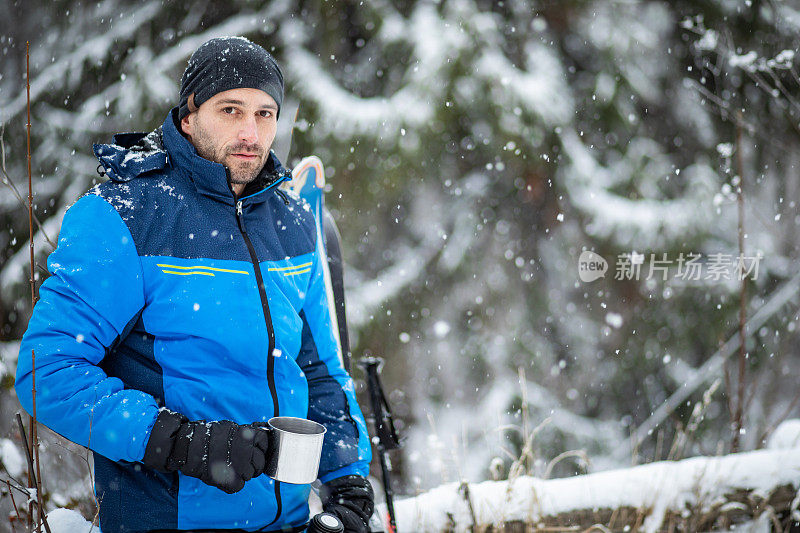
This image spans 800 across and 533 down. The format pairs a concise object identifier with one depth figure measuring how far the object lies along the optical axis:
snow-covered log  2.70
